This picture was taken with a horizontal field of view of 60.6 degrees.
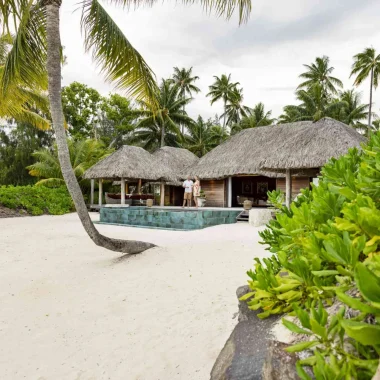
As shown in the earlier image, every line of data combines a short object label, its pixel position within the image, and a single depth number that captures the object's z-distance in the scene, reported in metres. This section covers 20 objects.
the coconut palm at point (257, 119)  28.61
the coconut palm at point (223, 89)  33.78
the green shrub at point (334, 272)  0.74
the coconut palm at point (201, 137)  28.81
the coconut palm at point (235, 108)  33.78
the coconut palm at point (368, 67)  25.17
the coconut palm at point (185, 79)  34.41
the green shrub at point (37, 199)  16.17
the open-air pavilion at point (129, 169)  18.64
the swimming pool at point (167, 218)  11.04
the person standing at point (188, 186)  15.47
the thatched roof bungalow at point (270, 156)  13.12
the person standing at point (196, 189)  15.02
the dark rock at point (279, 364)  0.97
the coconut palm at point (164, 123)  27.19
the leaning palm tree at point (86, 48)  5.71
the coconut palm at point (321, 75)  29.53
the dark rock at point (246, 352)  1.22
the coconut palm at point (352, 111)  27.31
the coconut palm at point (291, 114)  27.05
